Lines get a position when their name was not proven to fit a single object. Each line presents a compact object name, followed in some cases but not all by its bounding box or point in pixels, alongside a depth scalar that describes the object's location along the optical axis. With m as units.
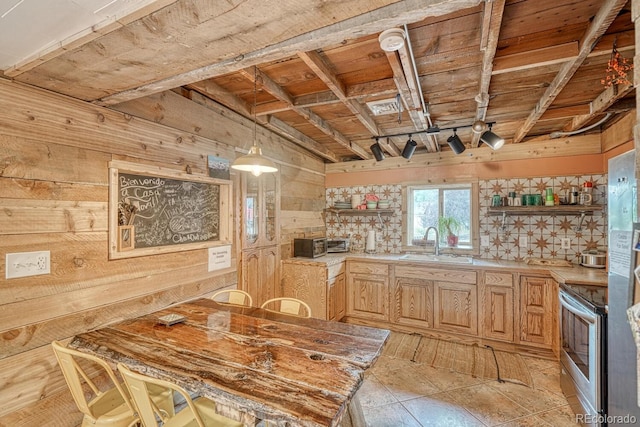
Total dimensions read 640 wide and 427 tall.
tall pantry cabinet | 3.06
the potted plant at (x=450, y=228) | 3.92
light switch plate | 1.53
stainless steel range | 1.74
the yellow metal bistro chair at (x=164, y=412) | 1.13
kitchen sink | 3.50
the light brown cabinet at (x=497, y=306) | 3.18
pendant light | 1.91
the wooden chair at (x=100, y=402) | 1.37
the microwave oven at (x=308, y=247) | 3.72
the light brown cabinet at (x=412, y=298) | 3.54
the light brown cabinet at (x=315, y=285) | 3.50
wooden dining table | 1.12
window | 3.91
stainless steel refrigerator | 1.52
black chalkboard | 2.08
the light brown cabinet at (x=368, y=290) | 3.77
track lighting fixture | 2.78
